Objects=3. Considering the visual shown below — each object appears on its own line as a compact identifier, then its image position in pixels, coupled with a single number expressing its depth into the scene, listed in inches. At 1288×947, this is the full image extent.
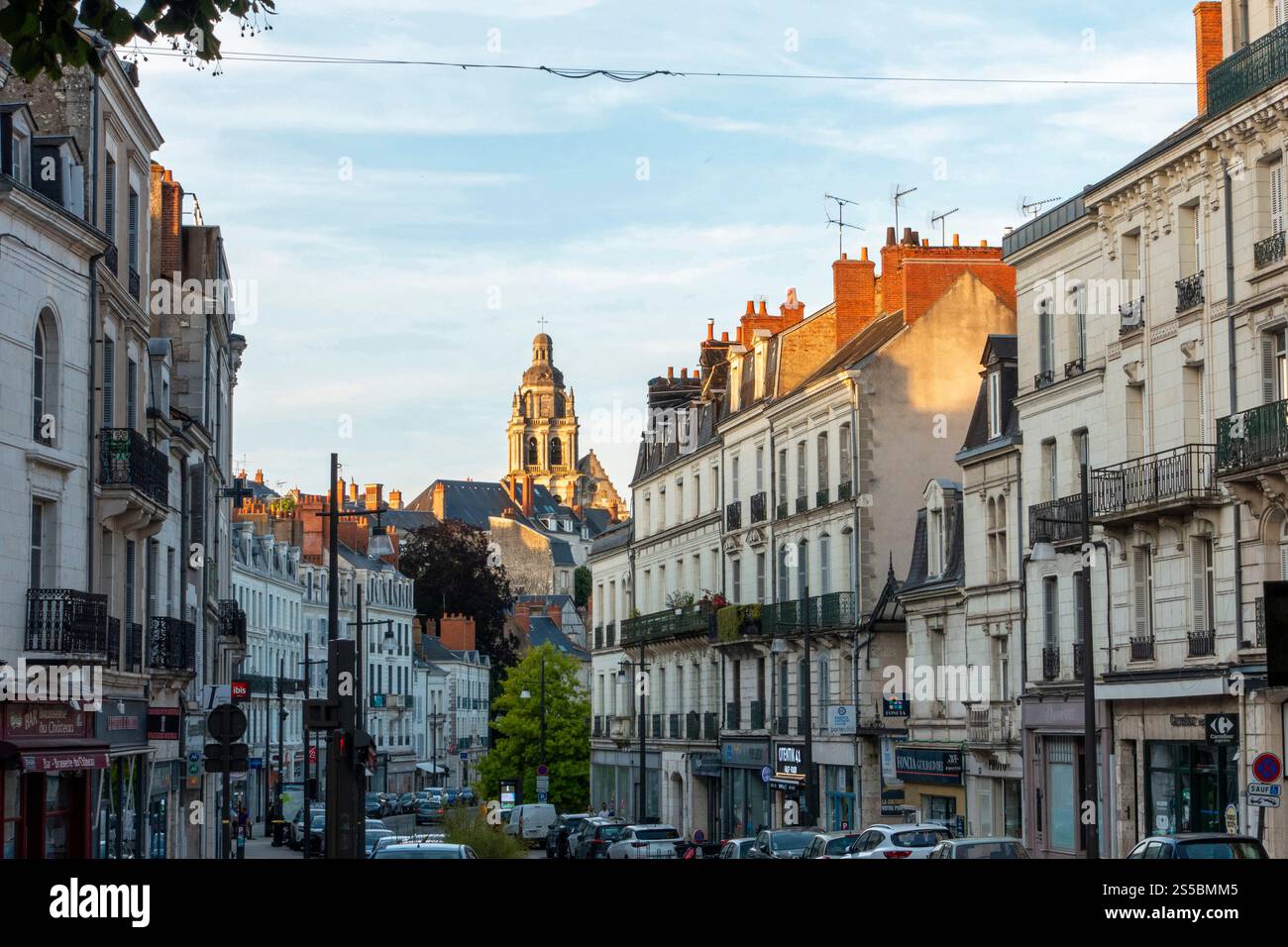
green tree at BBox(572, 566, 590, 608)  7066.9
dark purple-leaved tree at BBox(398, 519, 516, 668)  5088.6
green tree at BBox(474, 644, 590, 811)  3348.9
